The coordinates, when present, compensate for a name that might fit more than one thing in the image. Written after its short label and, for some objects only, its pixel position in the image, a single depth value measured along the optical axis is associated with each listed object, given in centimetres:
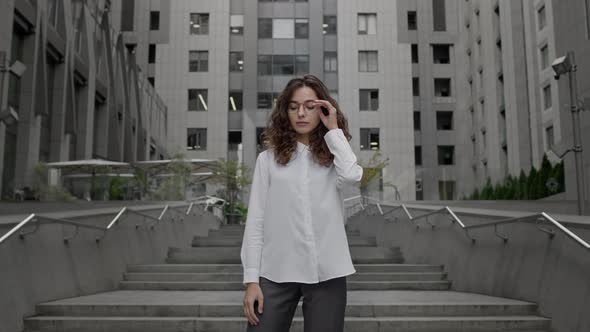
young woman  216
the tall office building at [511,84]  1717
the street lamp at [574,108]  1023
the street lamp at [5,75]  1166
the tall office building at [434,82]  3475
